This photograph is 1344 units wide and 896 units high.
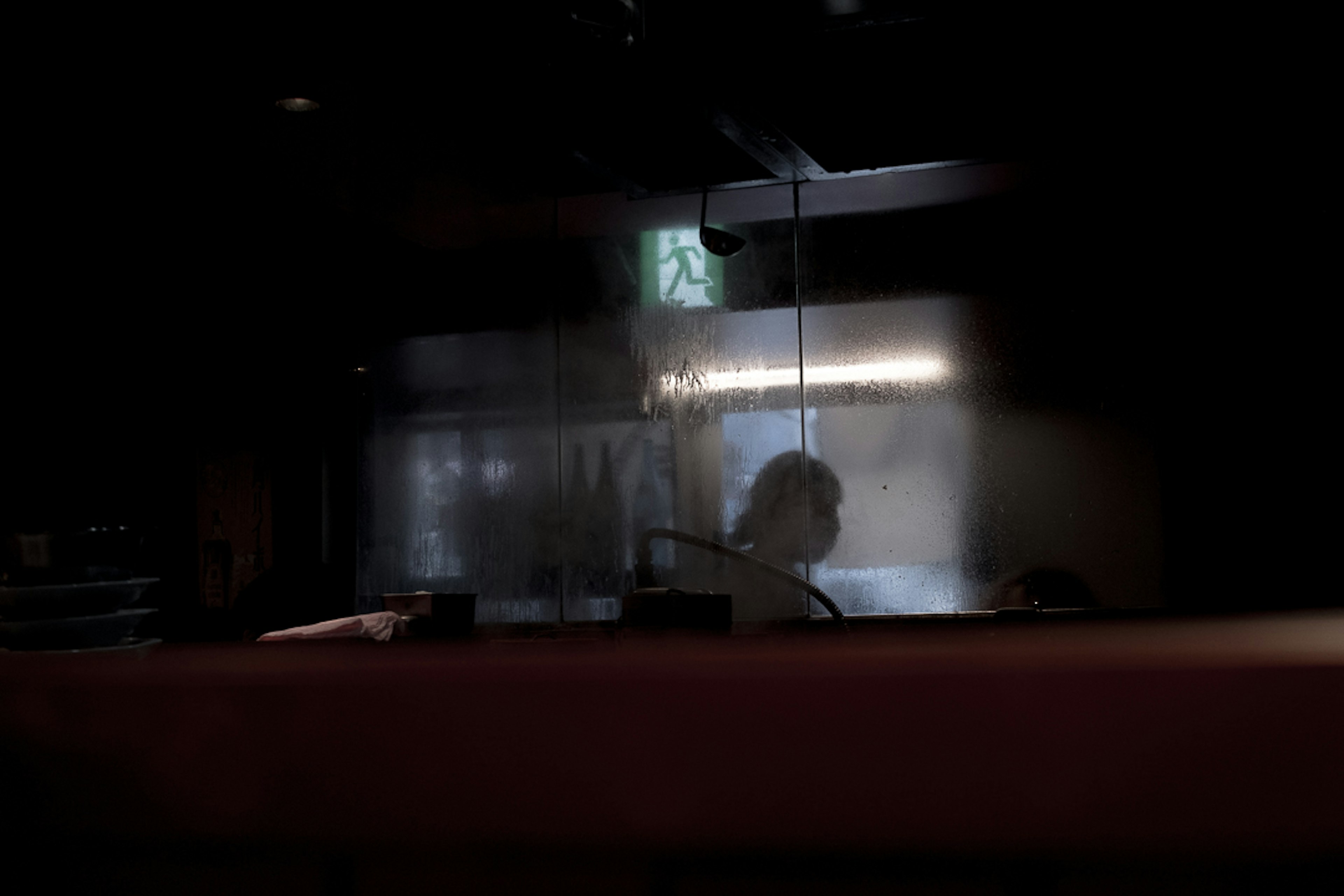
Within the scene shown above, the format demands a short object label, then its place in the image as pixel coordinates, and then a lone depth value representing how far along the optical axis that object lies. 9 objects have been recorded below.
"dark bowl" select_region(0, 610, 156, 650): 0.93
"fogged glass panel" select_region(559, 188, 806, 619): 3.01
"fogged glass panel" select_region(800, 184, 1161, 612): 2.74
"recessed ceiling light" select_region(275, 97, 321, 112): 2.28
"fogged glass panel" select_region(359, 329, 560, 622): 3.17
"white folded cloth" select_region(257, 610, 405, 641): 1.67
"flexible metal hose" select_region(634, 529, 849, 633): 1.79
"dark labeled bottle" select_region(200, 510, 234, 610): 3.34
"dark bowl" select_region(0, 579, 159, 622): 0.92
